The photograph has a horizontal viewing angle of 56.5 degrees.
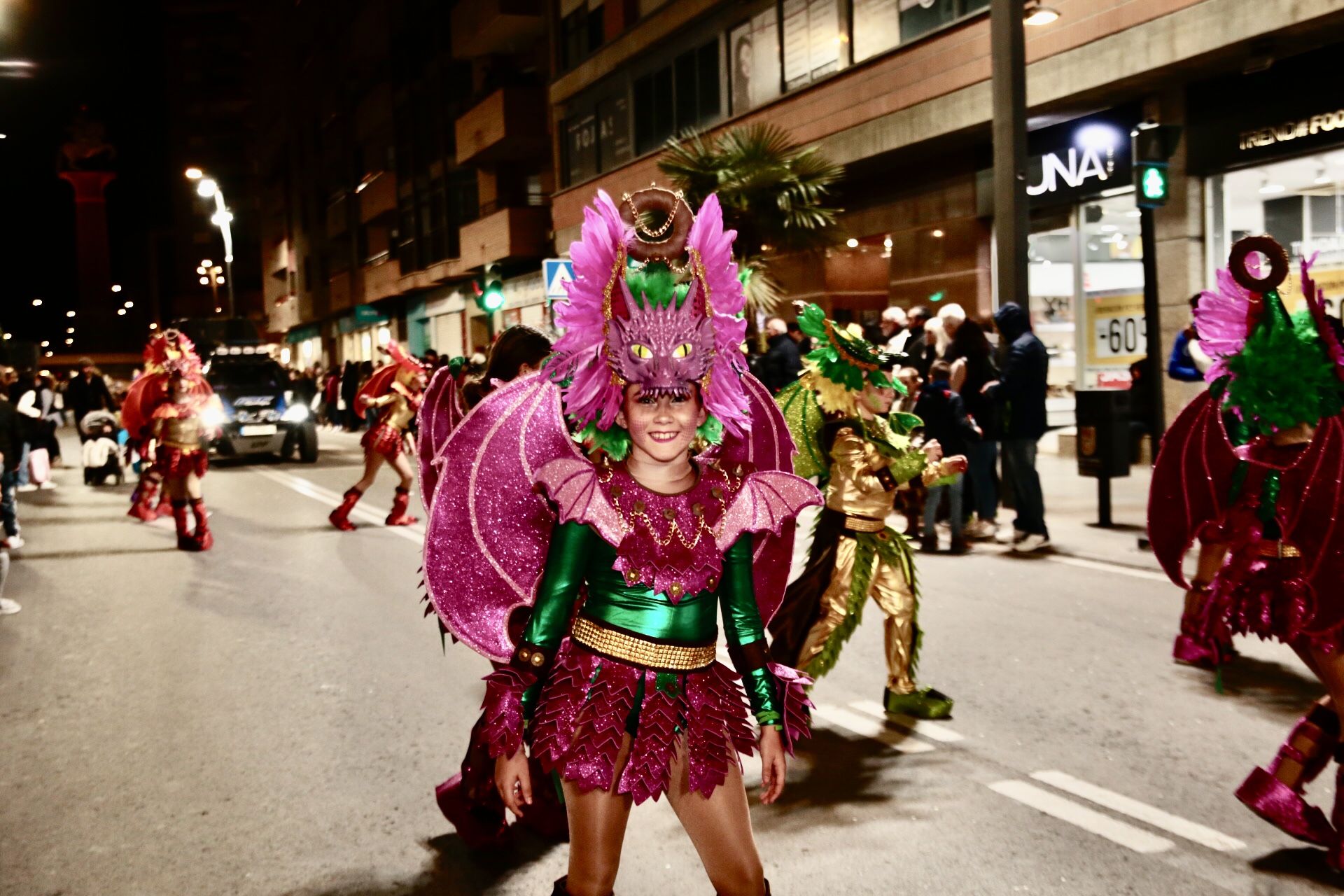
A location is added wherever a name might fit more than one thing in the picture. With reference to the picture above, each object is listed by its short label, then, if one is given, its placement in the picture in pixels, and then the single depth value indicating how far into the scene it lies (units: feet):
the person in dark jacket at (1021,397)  34.78
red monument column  380.17
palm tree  51.80
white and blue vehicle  75.51
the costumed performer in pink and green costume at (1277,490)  13.08
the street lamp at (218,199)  124.88
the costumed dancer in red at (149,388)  38.75
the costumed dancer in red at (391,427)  38.68
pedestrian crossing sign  43.06
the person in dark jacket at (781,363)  46.80
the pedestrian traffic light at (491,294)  56.95
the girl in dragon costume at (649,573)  9.31
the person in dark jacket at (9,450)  32.53
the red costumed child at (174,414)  38.19
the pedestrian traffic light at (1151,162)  36.55
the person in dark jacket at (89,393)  72.64
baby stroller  65.92
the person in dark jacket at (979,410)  36.47
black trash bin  36.24
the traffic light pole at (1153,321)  36.65
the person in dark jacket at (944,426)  35.09
